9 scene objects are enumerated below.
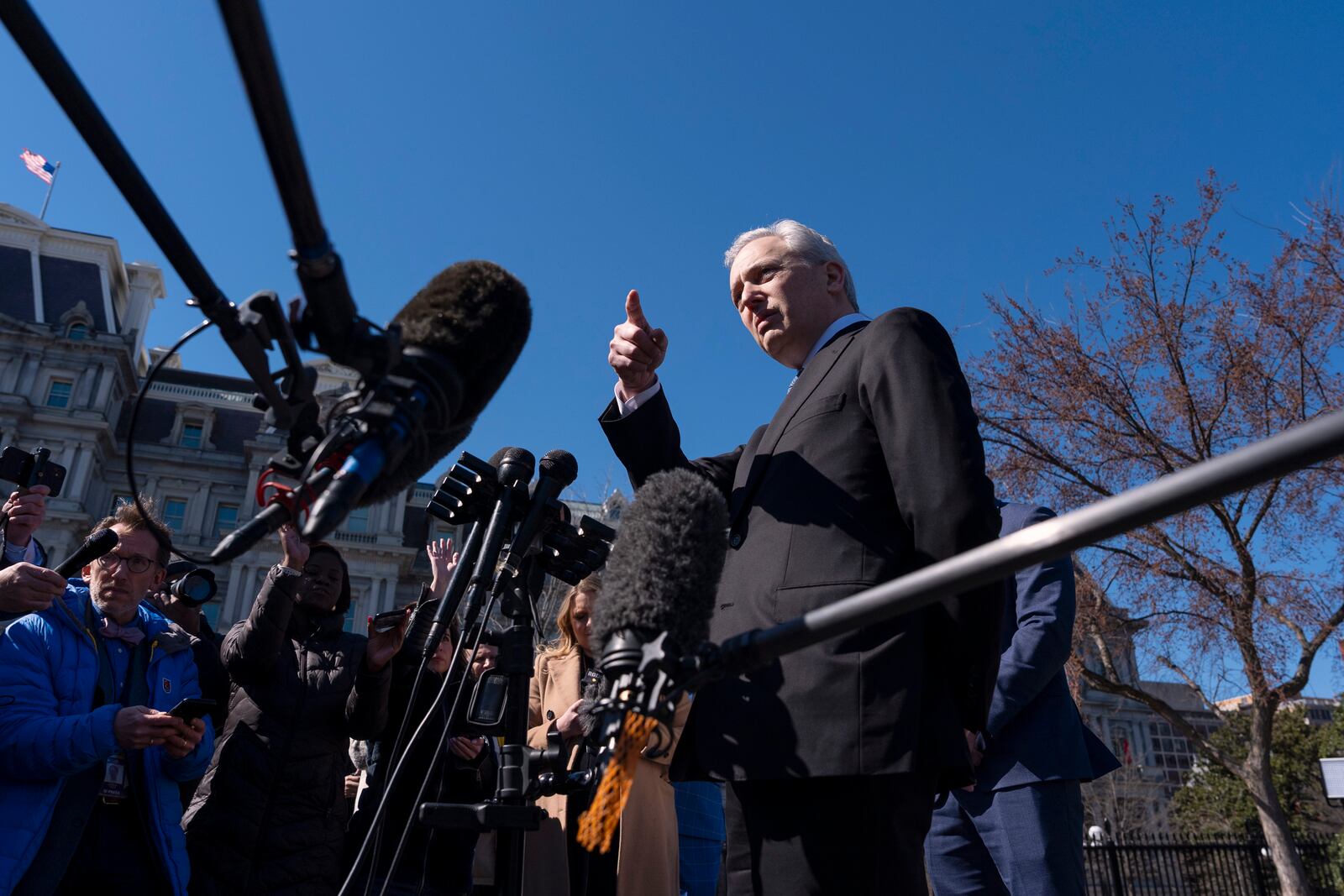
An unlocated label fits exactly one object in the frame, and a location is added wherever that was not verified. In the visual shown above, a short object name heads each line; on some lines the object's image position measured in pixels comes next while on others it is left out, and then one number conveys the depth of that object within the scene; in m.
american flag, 39.59
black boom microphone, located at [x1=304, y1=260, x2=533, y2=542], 1.49
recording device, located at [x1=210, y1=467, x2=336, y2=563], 1.61
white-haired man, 2.16
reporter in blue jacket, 3.72
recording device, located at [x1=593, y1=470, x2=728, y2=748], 1.64
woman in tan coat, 5.00
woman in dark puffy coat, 4.39
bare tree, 15.09
